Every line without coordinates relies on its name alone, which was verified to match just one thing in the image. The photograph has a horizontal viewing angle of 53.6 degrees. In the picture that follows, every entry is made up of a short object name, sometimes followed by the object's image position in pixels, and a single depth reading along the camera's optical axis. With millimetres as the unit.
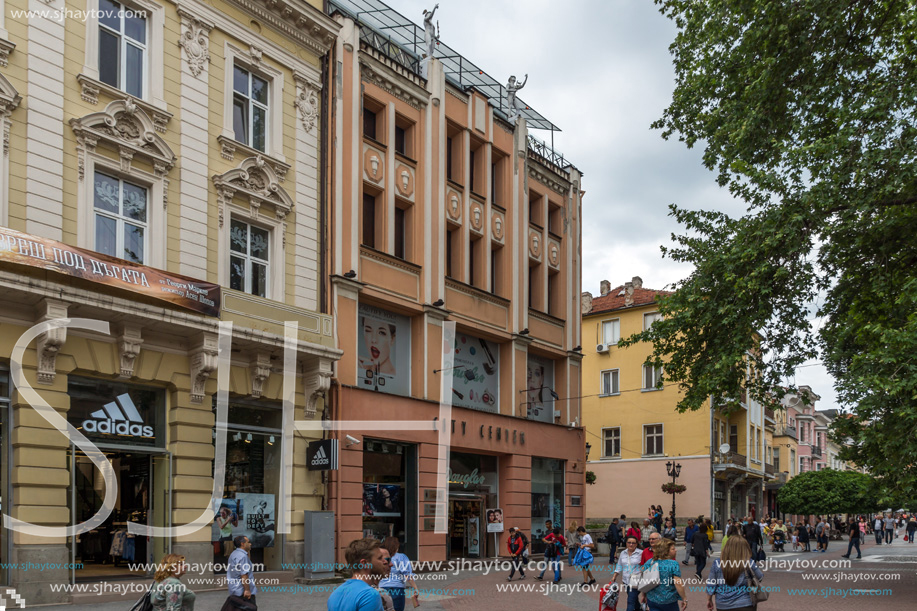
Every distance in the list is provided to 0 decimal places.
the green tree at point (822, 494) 58278
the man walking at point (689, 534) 27203
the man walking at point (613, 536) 30000
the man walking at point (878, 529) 54388
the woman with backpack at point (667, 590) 10898
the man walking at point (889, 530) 58709
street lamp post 43369
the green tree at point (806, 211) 19016
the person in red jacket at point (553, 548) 23844
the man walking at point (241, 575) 11812
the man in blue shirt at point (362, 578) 6195
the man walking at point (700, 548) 23422
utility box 20844
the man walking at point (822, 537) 45188
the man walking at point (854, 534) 35300
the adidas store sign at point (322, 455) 21141
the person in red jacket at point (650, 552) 11883
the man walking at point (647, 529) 31600
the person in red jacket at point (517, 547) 23106
